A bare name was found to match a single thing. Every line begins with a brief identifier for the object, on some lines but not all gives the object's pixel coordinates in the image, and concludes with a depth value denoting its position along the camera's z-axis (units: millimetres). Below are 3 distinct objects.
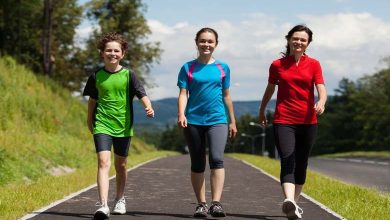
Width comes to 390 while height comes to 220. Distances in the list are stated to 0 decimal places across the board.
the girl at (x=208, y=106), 11641
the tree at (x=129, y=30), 73029
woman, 11190
